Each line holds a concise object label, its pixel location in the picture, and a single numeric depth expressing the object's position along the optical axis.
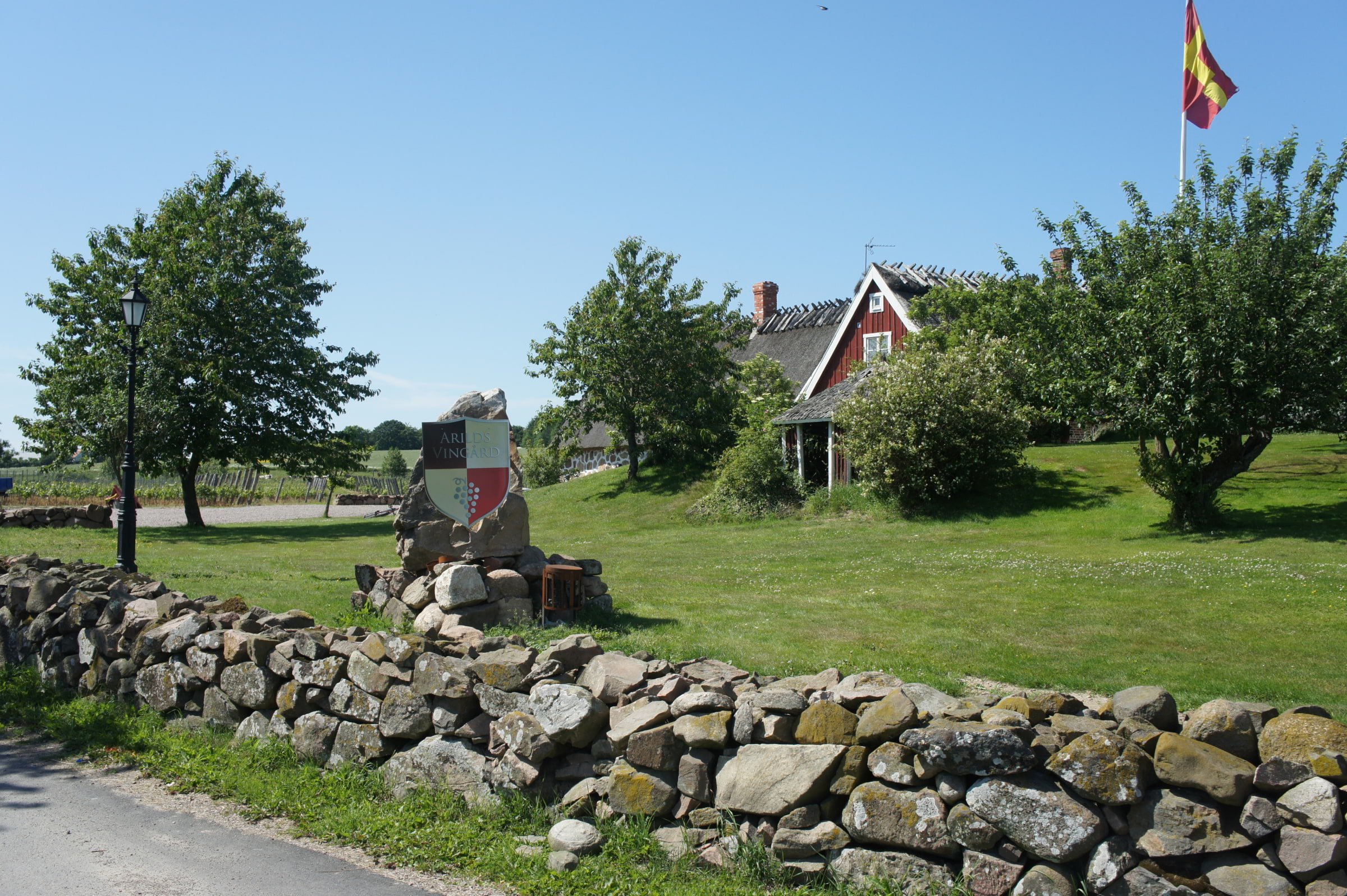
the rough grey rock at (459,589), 8.83
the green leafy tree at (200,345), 27.44
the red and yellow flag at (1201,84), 23.89
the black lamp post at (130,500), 13.23
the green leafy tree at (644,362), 32.78
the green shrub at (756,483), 26.53
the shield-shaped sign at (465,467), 9.23
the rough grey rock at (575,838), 5.33
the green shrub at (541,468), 45.38
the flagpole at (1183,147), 23.75
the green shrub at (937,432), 22.33
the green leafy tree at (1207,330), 16.67
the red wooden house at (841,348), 27.39
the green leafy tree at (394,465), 62.34
